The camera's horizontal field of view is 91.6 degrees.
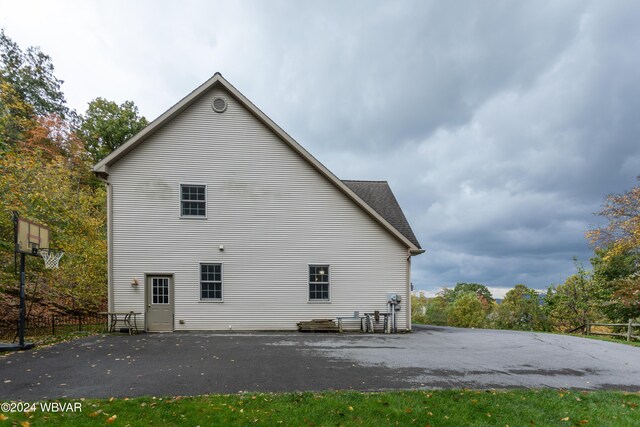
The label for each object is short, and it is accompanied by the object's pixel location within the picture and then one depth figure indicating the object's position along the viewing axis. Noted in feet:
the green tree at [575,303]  73.92
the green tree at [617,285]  59.77
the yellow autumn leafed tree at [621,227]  58.65
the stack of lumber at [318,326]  44.78
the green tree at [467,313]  107.34
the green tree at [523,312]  84.08
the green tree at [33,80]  91.75
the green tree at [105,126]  93.81
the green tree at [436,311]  112.88
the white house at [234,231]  43.86
